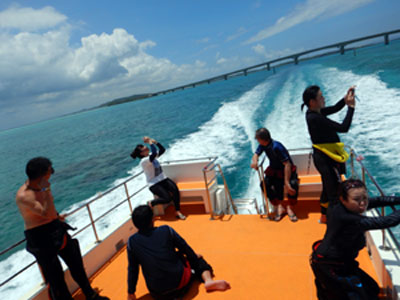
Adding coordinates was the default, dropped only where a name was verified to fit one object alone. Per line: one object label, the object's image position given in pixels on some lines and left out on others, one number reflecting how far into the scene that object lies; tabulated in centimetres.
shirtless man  236
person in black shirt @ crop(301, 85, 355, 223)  271
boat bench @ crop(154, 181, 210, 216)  455
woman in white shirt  441
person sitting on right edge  174
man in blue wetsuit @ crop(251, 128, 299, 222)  362
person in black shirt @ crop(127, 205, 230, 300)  231
